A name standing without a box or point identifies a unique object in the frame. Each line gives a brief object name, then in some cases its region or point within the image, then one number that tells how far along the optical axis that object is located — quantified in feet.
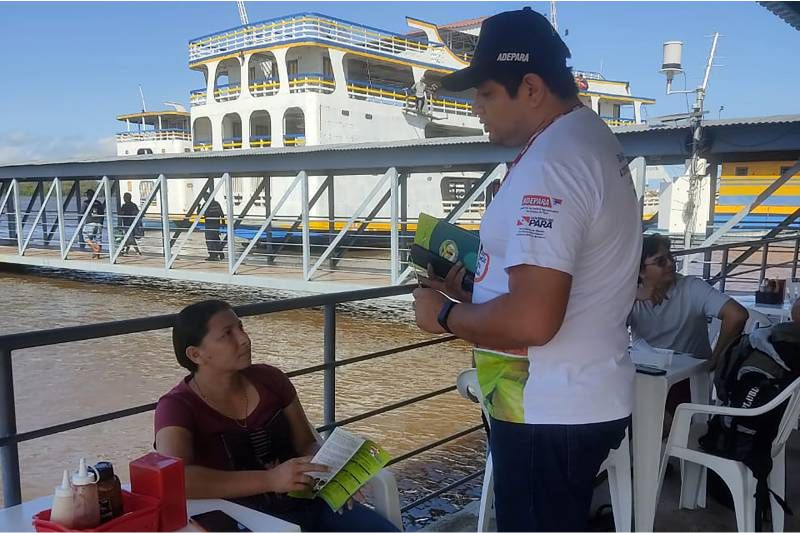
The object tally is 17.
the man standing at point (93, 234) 52.95
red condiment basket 4.04
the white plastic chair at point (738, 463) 7.52
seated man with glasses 9.71
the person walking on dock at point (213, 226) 54.04
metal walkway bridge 30.55
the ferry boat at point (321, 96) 65.05
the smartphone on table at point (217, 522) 4.53
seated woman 5.53
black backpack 7.57
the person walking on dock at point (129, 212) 54.80
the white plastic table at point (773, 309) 13.38
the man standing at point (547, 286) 3.88
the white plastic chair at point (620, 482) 7.30
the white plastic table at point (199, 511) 4.46
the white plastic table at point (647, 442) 7.48
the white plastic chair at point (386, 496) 6.54
